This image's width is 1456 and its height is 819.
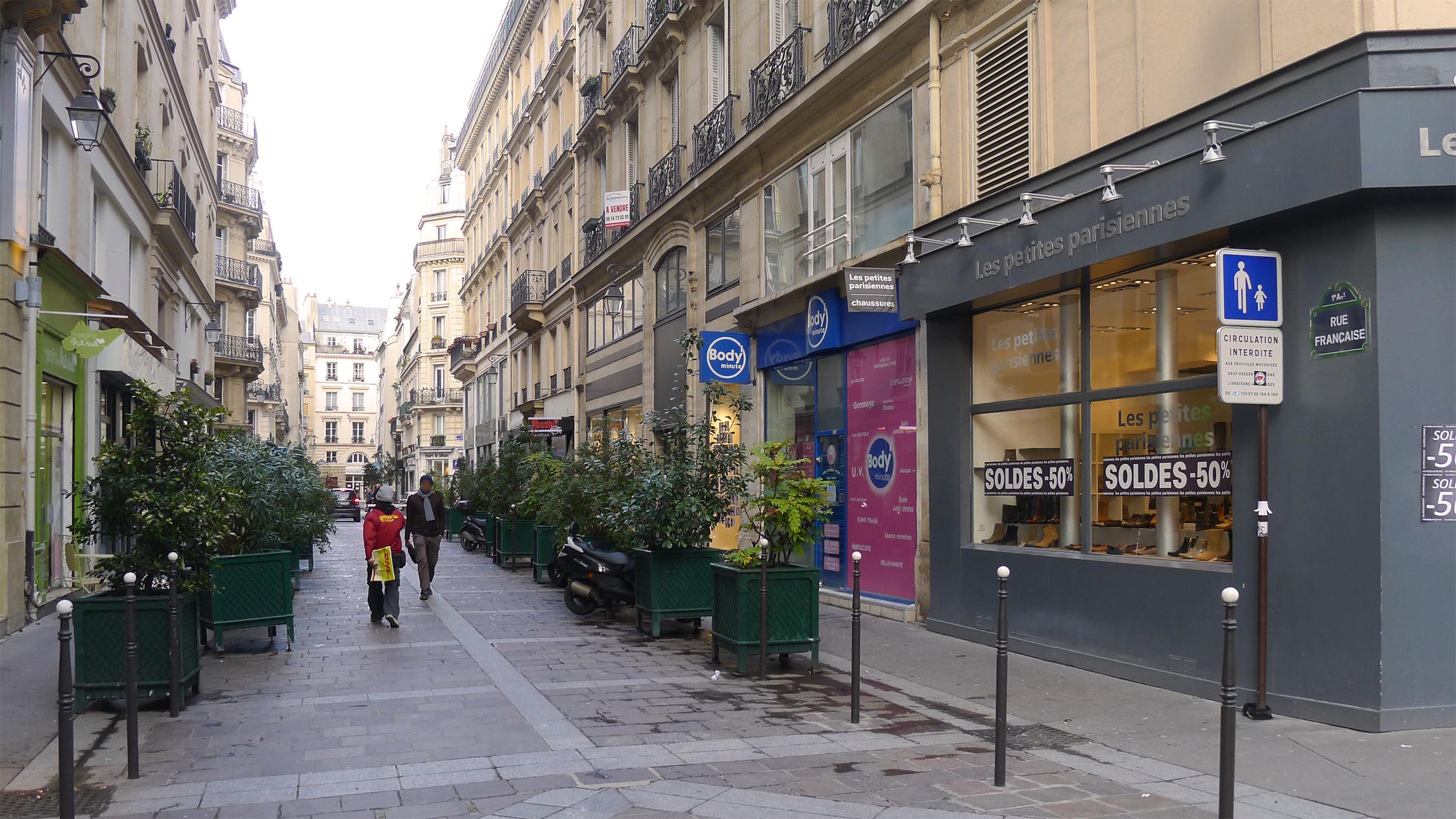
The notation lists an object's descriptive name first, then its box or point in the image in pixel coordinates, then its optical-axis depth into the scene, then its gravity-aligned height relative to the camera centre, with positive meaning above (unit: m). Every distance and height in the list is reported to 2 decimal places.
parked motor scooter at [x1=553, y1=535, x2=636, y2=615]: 13.71 -1.71
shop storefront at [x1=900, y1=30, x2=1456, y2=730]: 7.29 +0.37
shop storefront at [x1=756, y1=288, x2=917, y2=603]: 13.78 +0.23
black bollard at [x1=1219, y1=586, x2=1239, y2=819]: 5.02 -1.29
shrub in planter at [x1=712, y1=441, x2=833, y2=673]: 9.72 -1.15
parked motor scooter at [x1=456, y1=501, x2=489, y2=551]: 28.28 -2.32
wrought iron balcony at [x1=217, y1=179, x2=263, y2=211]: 45.56 +10.21
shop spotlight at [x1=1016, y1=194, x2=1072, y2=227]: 10.54 +2.21
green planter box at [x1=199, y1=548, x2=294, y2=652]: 10.91 -1.50
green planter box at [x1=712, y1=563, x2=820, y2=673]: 9.70 -1.50
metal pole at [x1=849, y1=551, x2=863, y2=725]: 7.90 -1.67
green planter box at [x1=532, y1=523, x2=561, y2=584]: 18.59 -1.74
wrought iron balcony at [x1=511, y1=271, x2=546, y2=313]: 36.97 +5.06
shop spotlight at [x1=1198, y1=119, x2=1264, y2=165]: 8.21 +2.20
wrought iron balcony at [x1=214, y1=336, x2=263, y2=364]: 44.53 +3.79
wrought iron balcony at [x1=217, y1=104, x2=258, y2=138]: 47.16 +13.59
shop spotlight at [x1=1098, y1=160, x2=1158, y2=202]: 9.30 +2.11
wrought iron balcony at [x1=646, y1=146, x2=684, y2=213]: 22.80 +5.46
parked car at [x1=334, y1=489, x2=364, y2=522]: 55.41 -3.27
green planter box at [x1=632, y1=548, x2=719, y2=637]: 12.08 -1.56
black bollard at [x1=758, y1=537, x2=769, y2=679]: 9.45 -1.51
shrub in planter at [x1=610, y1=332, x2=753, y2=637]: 11.77 -0.77
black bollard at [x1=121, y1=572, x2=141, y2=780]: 6.39 -1.42
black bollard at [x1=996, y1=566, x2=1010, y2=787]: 6.28 -1.40
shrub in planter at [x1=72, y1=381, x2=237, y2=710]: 8.00 -0.68
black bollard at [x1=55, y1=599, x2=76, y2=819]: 5.27 -1.40
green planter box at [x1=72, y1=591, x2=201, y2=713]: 7.95 -1.47
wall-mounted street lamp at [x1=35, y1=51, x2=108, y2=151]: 12.83 +3.73
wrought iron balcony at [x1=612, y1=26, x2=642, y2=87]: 25.97 +9.09
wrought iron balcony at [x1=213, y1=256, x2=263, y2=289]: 45.22 +6.95
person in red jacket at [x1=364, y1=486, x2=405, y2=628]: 13.16 -1.19
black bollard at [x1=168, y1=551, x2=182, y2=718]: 7.89 -1.51
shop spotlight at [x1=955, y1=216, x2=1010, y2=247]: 11.57 +2.16
